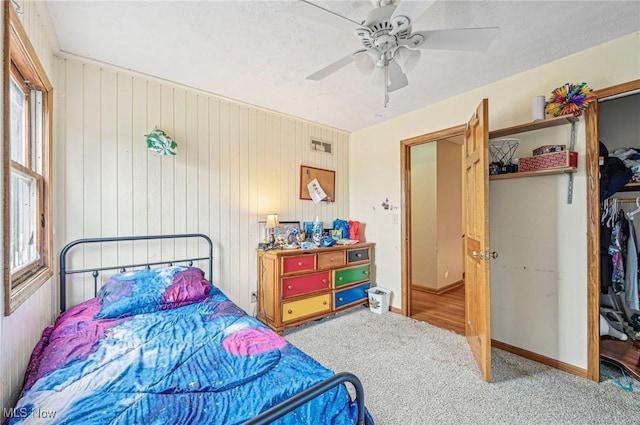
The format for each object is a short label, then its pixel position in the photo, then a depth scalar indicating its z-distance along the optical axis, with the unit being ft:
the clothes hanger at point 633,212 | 7.55
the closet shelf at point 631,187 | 7.06
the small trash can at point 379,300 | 11.38
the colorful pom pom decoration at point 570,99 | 6.51
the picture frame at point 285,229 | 10.86
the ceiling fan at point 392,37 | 4.16
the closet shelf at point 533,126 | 6.81
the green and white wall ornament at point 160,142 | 7.84
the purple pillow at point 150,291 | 6.12
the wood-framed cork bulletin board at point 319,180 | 11.80
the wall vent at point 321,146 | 12.28
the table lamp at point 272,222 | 10.14
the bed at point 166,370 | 3.14
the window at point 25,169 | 3.69
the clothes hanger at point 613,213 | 7.51
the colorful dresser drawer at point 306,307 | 9.53
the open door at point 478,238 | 6.61
